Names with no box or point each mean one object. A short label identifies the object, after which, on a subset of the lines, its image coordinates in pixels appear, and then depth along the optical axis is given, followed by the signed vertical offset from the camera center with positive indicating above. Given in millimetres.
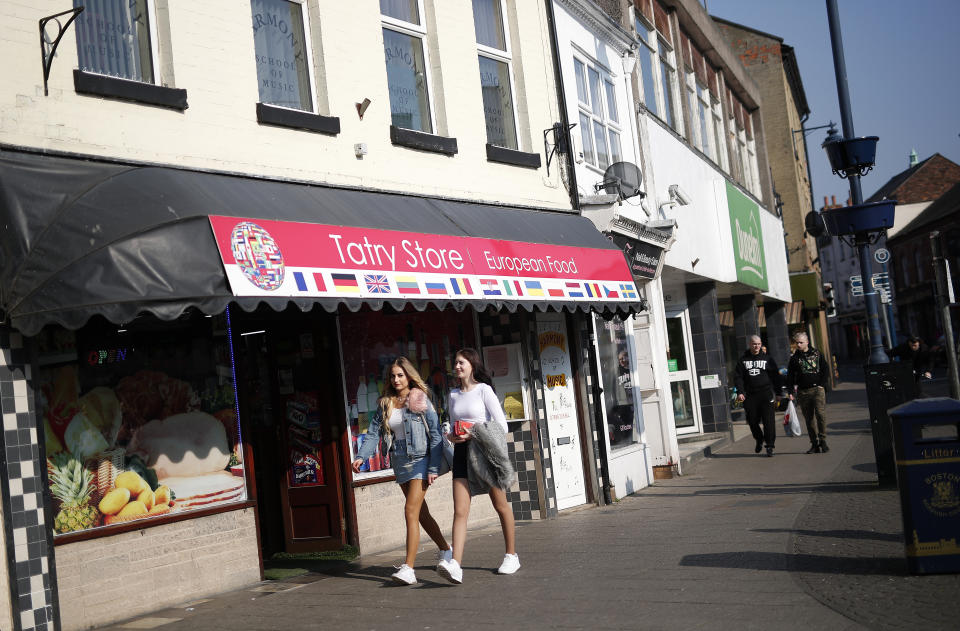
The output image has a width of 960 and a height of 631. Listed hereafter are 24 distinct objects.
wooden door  10398 -295
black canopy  6762 +1270
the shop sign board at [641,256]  14383 +1660
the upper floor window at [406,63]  11180 +3665
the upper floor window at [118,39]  8023 +3098
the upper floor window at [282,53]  9609 +3377
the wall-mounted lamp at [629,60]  16891 +5069
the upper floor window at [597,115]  14914 +3876
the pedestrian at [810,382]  16438 -473
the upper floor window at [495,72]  12719 +3913
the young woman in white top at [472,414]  8445 -205
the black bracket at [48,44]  7361 +2805
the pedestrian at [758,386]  17422 -471
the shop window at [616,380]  14336 -99
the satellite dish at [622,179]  14281 +2661
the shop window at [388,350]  10586 +512
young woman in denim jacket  8367 -383
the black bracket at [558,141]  13344 +3085
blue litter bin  6969 -984
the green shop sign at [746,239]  23703 +2918
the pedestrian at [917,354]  24812 -344
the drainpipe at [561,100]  13664 +3669
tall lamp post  11664 +1415
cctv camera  17875 +2966
